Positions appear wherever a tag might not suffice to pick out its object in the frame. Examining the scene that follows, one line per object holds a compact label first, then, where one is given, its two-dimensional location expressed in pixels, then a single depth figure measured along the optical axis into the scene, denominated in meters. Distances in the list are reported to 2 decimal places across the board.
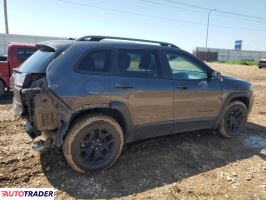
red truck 6.61
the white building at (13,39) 19.03
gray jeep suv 2.79
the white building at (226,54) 43.53
